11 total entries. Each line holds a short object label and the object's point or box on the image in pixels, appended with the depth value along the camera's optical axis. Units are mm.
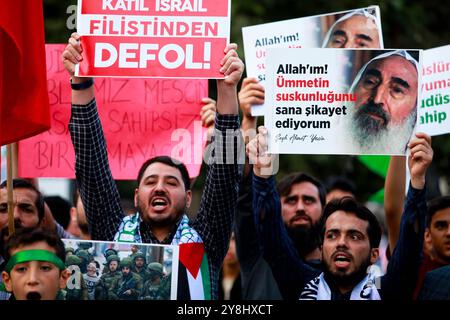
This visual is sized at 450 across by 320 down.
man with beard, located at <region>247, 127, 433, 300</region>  11250
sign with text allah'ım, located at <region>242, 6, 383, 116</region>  13141
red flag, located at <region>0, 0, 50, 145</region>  11750
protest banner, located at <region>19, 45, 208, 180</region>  13187
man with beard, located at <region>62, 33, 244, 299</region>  11430
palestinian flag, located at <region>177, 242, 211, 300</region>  11203
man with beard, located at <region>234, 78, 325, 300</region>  13031
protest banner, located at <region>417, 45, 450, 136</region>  13320
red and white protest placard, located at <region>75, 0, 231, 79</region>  11656
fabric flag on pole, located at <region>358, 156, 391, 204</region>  16000
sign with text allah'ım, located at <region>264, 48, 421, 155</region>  11727
